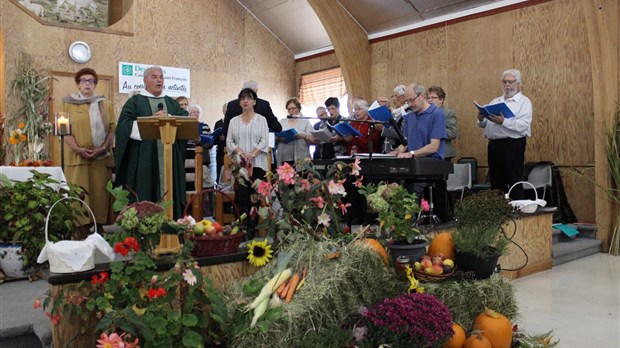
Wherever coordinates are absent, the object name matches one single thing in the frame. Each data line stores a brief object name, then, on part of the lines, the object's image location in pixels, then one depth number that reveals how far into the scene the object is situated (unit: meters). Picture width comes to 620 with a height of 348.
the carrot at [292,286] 2.38
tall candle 4.07
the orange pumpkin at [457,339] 2.54
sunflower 2.71
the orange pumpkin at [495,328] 2.68
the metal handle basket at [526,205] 4.56
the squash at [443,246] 2.98
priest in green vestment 3.95
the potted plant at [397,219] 2.86
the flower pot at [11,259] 3.28
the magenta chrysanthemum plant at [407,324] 2.23
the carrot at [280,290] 2.42
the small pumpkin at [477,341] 2.55
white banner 7.93
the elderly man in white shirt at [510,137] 5.29
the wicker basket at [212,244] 2.63
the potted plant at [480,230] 2.88
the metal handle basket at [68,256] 2.23
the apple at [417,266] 2.80
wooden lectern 2.67
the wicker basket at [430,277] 2.74
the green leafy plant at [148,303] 2.09
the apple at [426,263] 2.79
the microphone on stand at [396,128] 4.22
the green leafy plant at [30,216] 3.31
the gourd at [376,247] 2.76
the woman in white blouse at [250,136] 4.46
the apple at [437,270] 2.77
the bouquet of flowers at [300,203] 2.84
